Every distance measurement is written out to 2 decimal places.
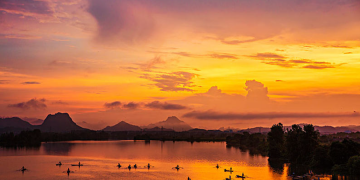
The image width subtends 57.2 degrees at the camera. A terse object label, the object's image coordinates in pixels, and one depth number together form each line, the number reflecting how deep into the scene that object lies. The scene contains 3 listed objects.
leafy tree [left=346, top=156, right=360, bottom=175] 85.50
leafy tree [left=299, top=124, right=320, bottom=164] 111.98
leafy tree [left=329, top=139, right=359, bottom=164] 94.50
